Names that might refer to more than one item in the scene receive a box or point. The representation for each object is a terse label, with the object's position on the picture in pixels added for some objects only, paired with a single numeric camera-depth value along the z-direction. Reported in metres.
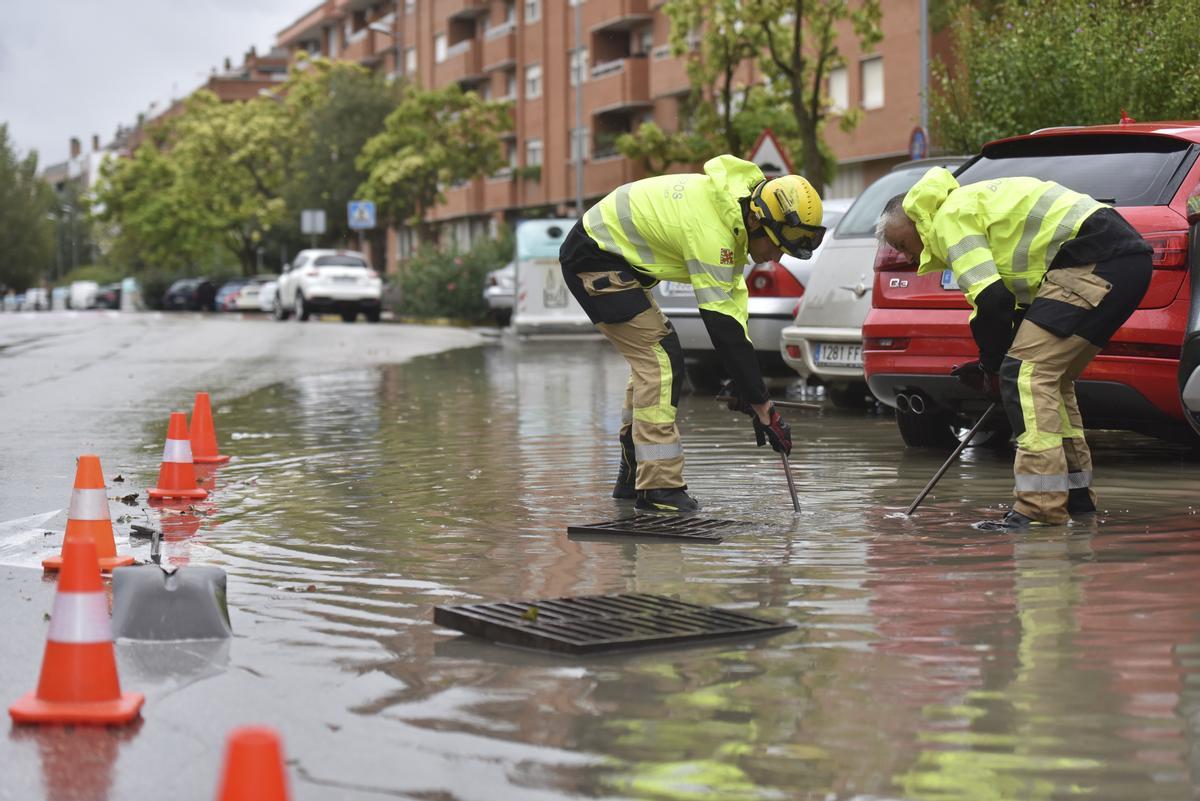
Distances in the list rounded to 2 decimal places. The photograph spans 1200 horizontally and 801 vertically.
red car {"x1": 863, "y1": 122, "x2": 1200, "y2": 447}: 8.41
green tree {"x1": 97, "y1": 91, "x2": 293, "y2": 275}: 74.00
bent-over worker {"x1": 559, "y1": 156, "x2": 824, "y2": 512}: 7.80
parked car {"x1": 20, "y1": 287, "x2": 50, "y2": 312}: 112.12
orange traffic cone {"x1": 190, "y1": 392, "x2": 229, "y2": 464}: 11.08
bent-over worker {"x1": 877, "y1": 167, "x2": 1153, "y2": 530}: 7.38
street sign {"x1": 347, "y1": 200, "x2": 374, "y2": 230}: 51.99
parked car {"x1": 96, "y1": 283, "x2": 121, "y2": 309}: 92.44
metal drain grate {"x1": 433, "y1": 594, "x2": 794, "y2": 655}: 5.25
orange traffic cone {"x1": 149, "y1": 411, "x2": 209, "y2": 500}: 9.15
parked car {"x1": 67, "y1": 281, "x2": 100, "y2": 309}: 99.50
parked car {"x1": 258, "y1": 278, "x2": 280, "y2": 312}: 57.19
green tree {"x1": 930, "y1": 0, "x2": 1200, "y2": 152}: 18.41
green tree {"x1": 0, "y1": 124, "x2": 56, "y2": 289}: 134.75
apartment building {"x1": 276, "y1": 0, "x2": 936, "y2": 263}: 40.88
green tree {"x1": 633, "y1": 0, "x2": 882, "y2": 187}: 28.84
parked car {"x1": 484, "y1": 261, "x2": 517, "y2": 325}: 36.66
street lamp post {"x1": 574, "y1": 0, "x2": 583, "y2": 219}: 47.69
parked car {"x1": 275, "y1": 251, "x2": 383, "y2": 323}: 42.91
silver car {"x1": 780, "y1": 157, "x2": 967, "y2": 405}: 12.29
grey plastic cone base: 5.47
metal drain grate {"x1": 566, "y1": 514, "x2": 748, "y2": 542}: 7.44
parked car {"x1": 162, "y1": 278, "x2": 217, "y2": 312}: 73.44
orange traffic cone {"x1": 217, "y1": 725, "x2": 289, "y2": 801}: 3.04
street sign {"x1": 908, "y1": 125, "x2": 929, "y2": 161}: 22.31
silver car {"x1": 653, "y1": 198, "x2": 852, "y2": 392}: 14.24
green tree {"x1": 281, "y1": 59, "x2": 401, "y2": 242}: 62.09
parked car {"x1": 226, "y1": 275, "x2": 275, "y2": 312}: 65.44
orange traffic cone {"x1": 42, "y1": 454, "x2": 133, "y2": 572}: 6.61
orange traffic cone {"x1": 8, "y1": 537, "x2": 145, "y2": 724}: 4.44
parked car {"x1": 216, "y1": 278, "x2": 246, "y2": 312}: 67.38
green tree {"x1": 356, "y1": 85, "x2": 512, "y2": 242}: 56.59
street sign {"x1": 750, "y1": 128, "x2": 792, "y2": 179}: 21.53
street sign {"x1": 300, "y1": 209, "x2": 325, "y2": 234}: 53.88
